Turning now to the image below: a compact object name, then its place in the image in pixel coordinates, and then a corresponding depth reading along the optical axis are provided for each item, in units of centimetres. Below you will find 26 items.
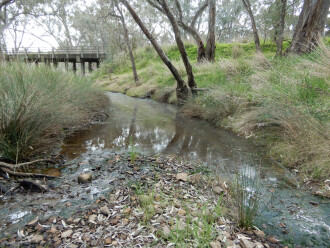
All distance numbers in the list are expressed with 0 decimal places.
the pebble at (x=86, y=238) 177
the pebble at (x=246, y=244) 175
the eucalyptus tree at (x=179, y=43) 696
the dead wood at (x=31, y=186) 245
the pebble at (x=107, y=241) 174
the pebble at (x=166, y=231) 182
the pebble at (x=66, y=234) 180
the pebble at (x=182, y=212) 210
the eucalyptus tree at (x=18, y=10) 1725
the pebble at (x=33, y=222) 194
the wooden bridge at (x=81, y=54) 2038
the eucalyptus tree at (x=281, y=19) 856
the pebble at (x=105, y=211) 210
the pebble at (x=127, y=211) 210
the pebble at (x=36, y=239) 173
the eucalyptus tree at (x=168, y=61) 690
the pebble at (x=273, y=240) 187
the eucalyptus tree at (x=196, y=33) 1116
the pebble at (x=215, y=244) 169
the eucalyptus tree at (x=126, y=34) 1202
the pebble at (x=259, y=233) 191
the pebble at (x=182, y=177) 278
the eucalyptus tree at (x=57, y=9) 1855
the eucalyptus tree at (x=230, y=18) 2921
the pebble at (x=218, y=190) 256
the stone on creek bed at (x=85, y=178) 271
